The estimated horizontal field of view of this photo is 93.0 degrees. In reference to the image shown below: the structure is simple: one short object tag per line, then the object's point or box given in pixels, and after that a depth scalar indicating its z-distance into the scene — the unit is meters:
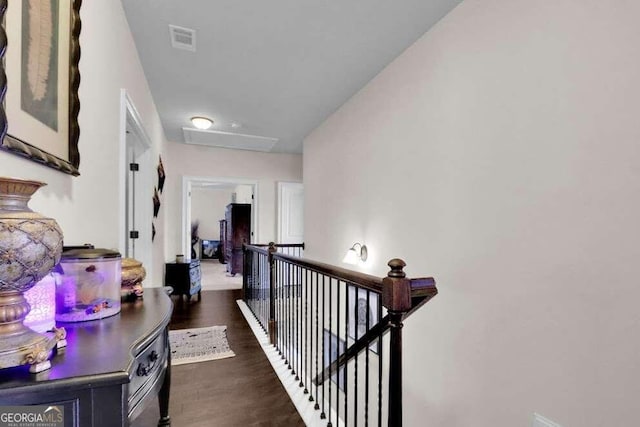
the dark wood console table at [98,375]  0.58
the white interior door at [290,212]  5.88
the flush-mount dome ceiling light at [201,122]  4.05
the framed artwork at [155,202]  3.50
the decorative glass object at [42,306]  0.75
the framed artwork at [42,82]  0.88
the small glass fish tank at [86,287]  0.96
